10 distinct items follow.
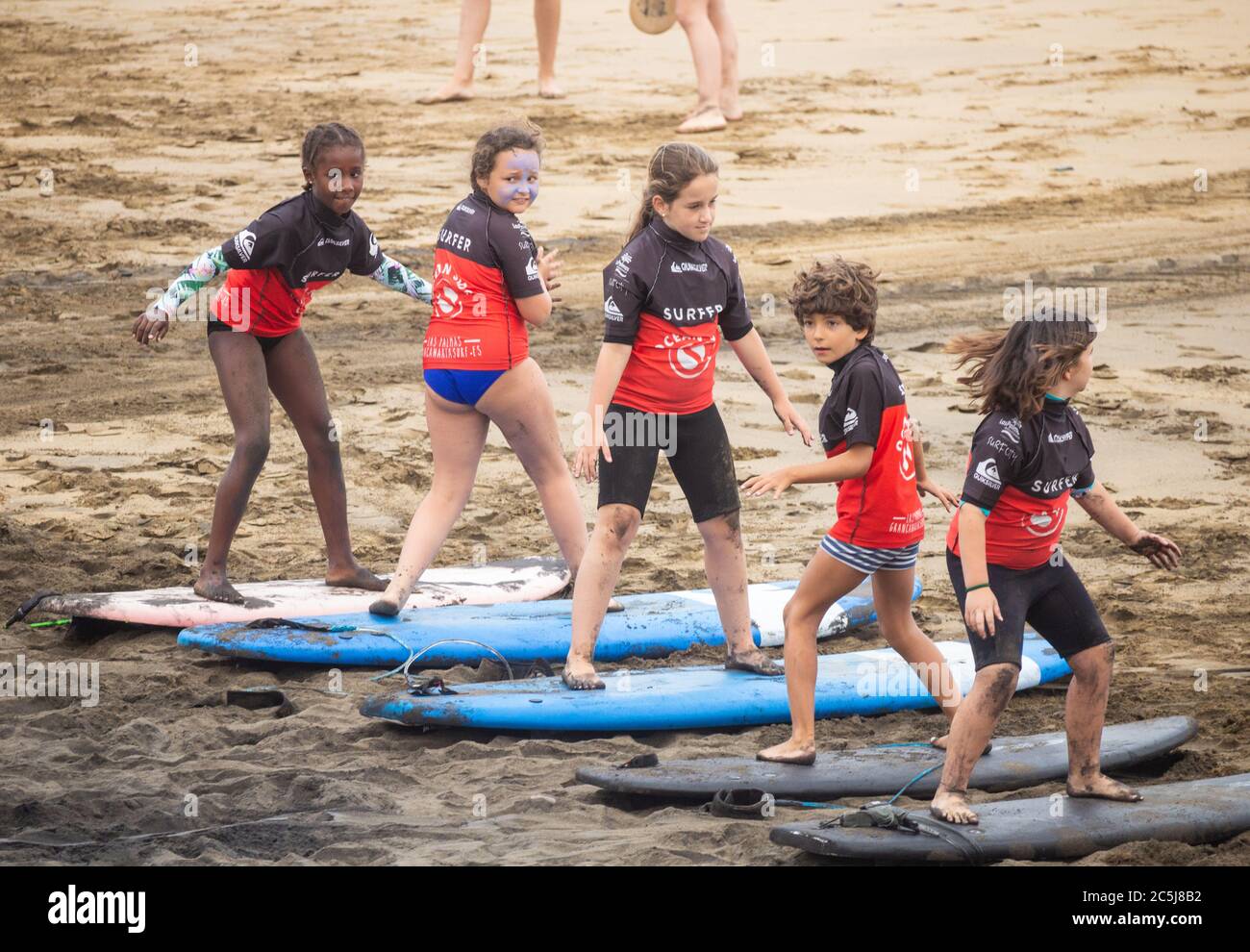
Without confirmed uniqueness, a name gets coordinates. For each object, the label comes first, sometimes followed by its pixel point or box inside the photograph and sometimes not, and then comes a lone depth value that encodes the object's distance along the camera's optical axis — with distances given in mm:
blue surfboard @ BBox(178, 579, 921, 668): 11812
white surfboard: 12258
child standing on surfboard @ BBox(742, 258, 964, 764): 9117
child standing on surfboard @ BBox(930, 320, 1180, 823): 8273
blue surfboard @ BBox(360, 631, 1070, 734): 10391
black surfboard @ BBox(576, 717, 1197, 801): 9156
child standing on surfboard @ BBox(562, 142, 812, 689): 10219
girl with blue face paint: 11219
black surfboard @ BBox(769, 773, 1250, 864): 7777
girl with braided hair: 11789
